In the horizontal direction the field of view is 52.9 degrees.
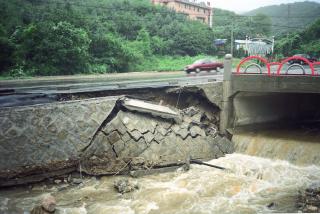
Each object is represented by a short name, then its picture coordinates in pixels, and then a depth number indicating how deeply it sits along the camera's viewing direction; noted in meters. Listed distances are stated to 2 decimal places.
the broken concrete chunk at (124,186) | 11.52
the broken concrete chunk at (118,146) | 13.09
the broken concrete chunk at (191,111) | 16.05
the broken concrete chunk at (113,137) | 13.10
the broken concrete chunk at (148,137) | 13.61
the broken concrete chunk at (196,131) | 14.68
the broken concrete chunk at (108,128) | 13.11
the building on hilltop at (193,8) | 53.38
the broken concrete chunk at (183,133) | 14.34
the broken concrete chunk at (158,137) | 13.80
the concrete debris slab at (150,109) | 13.91
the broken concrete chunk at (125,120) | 13.49
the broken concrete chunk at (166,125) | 14.41
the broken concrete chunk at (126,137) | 13.26
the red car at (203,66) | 27.44
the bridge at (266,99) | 14.80
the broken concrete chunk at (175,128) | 14.41
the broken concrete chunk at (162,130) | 14.06
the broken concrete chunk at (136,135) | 13.39
